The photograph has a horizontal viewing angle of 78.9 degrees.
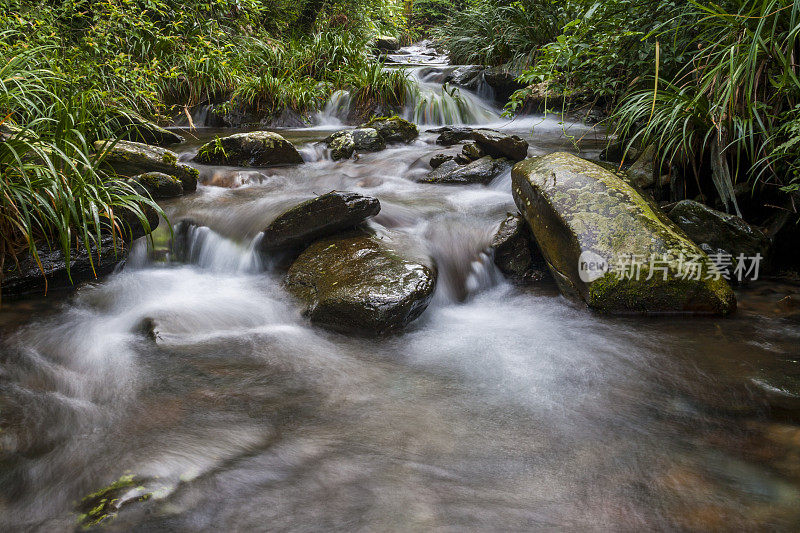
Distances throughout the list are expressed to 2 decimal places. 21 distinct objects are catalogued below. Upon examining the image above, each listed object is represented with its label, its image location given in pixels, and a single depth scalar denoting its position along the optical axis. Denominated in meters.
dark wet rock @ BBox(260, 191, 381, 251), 3.67
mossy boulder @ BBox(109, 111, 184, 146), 5.92
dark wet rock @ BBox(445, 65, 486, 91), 10.00
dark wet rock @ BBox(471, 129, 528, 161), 5.50
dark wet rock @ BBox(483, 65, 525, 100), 9.48
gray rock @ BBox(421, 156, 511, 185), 5.27
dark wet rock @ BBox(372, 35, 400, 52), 18.13
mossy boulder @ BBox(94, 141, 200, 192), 4.51
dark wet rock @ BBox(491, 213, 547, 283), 3.82
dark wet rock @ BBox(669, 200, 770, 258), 3.46
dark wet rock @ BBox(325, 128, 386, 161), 6.37
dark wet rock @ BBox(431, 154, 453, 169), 5.78
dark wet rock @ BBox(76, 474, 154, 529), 1.53
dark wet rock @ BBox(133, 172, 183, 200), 4.47
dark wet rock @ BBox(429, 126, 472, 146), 6.84
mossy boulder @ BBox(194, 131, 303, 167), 5.71
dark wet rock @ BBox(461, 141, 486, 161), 5.69
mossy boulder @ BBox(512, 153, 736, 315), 3.03
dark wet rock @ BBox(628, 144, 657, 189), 4.14
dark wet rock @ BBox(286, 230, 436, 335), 2.99
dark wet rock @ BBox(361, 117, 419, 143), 7.02
